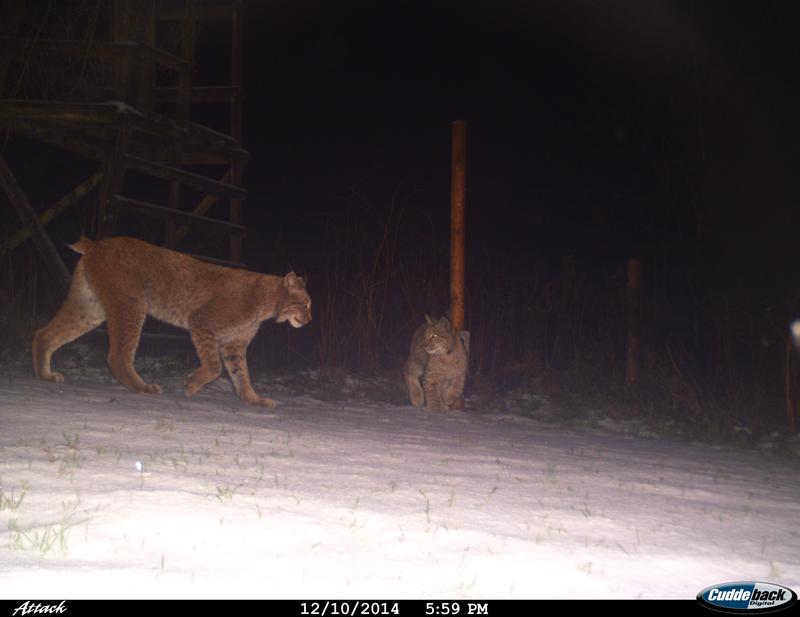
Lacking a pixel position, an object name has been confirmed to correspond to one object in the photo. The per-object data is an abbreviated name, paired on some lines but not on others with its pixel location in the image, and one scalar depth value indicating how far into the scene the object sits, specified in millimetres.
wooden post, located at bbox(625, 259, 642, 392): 9367
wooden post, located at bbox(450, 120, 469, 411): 7832
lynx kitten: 7758
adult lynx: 6438
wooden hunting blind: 7473
